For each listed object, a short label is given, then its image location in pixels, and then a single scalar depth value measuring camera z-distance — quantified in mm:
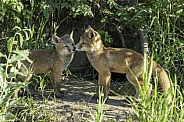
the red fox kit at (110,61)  13664
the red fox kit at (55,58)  14164
